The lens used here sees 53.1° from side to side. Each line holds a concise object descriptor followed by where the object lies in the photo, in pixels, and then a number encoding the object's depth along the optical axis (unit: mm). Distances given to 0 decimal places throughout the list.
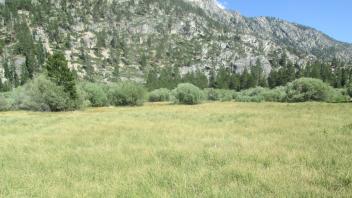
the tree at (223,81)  129375
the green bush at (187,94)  87500
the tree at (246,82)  129500
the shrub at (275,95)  79525
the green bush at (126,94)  86750
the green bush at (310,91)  70812
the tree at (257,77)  129962
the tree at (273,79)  126938
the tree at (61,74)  62500
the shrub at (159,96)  111500
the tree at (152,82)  136850
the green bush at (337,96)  71356
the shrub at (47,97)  60250
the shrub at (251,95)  88625
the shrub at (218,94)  106525
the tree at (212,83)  136012
